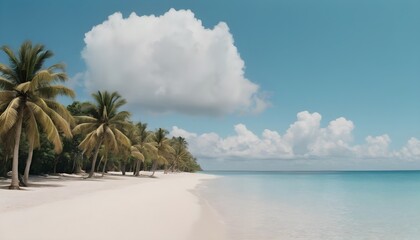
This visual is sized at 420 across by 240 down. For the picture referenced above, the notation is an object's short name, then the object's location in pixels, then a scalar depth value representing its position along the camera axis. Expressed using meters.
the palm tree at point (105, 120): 36.28
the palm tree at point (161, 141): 61.04
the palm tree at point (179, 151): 94.12
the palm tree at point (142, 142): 51.19
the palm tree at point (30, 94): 20.81
